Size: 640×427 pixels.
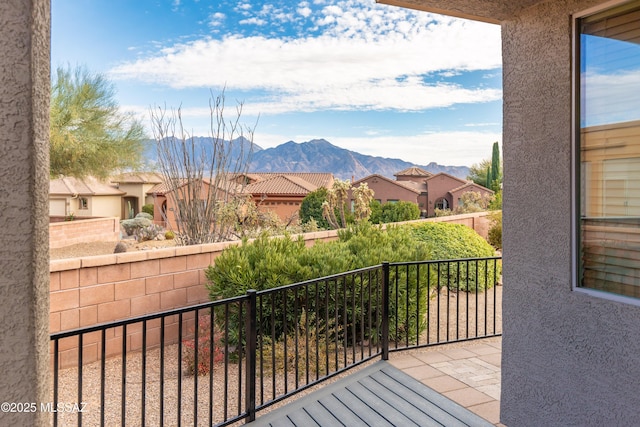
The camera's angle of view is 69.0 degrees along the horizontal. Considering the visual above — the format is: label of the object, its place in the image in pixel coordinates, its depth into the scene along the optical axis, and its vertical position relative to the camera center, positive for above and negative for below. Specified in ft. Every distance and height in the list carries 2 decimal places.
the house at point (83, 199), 109.70 +2.45
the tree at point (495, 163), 117.50 +11.37
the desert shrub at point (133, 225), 67.18 -2.33
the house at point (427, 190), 130.21 +5.16
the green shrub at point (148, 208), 116.16 +0.23
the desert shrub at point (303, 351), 13.67 -4.30
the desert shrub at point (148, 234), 49.82 -2.70
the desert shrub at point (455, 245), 24.98 -2.14
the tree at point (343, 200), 44.19 +0.84
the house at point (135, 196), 124.77 +3.52
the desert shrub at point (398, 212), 63.77 -0.56
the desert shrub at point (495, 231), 36.58 -1.84
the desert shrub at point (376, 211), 63.59 -0.42
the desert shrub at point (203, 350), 14.99 -4.72
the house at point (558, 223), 7.77 -0.29
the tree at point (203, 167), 26.27 +2.55
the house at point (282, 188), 101.65 +4.76
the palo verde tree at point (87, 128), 46.16 +8.55
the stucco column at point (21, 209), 4.21 +0.00
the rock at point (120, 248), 37.95 -3.24
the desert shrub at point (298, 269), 14.89 -1.97
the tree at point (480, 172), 134.41 +10.69
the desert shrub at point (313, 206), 60.64 +0.30
